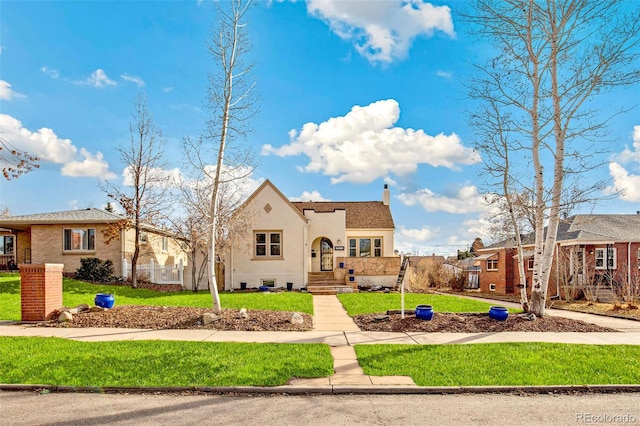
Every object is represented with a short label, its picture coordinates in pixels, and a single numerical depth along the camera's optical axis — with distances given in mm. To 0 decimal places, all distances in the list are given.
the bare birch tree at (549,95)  12617
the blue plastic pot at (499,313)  12125
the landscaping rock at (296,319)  11523
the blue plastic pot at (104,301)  12617
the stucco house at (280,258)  24359
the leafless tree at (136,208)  21672
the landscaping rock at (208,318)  11318
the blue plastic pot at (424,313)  11922
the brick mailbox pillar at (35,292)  11289
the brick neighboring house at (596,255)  21641
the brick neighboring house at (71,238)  22828
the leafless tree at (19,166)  8961
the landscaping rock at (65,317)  11203
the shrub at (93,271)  21391
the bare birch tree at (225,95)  12539
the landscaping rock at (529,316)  12272
